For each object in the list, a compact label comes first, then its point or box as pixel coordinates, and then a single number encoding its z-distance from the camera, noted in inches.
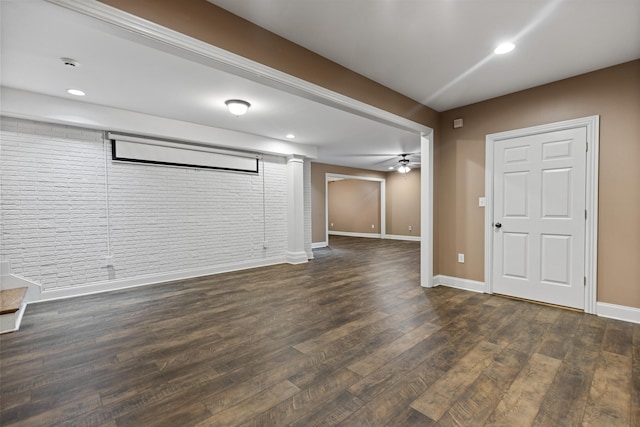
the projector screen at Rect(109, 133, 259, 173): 168.4
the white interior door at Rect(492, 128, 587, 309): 125.5
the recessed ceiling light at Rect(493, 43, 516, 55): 100.0
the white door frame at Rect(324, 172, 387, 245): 425.1
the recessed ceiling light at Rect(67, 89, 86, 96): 133.1
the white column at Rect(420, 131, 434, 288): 163.2
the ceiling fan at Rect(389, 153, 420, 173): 296.4
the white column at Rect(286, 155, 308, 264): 243.8
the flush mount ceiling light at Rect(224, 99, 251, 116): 144.1
